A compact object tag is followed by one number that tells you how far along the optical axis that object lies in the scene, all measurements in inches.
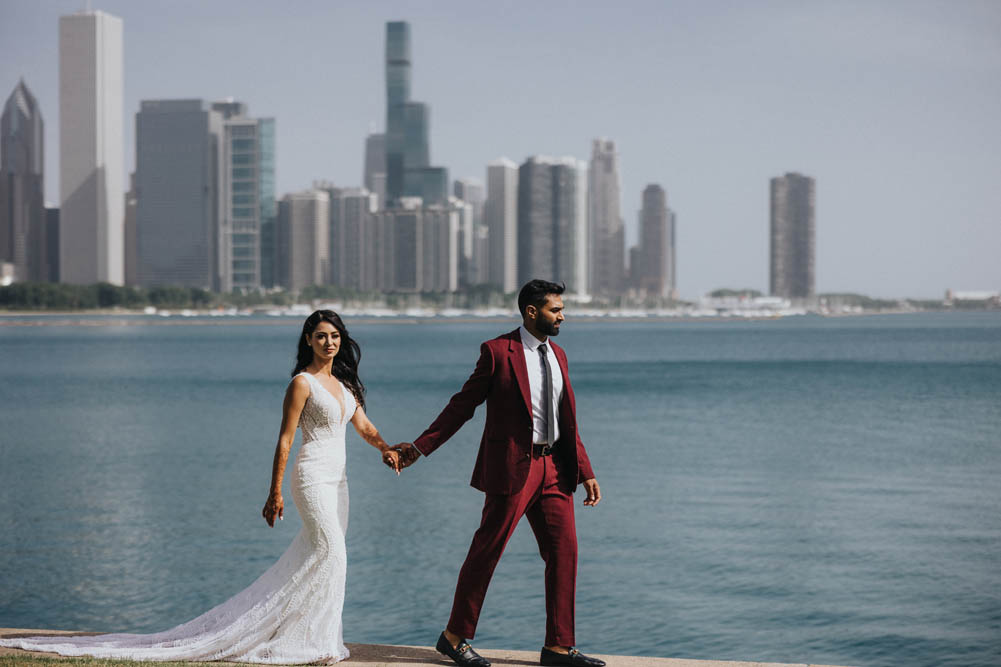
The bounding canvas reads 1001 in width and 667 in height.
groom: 528.7
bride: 536.4
